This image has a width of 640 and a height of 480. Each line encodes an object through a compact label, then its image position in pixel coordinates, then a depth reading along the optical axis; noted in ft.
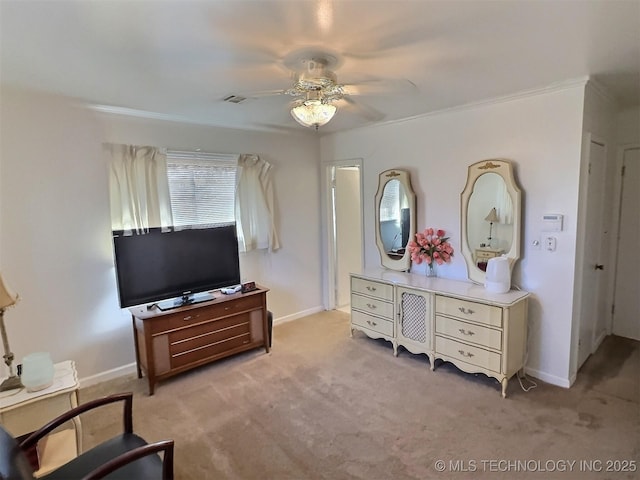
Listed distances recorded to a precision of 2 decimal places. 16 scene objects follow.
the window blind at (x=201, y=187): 11.39
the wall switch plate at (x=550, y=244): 9.28
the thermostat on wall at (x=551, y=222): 9.11
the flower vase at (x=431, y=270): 11.88
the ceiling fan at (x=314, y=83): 6.70
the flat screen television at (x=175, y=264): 9.70
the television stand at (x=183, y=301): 10.27
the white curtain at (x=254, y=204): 12.90
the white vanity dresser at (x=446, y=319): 9.12
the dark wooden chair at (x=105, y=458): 4.06
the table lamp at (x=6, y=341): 6.19
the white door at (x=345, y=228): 15.60
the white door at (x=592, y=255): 9.58
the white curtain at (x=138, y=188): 10.23
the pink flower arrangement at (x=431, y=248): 11.46
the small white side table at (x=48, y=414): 5.97
